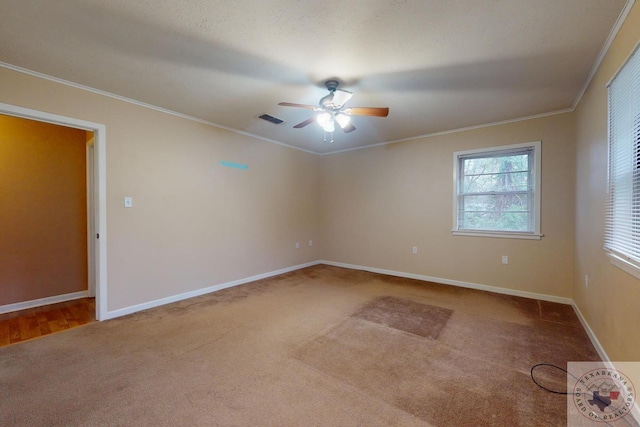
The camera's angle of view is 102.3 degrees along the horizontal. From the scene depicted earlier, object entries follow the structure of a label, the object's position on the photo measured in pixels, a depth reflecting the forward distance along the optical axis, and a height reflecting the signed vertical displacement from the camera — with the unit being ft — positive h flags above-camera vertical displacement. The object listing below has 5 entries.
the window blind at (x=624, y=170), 5.30 +0.92
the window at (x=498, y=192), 11.82 +0.93
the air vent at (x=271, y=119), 11.64 +4.29
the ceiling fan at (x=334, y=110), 8.30 +3.42
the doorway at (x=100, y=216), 9.30 -0.18
